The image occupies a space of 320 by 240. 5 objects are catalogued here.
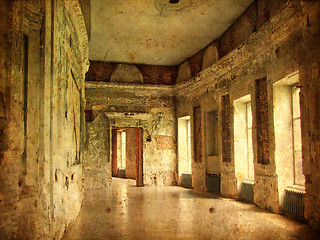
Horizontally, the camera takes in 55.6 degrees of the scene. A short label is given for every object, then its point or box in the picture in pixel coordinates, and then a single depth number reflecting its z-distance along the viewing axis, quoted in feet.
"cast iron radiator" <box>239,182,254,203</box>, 23.79
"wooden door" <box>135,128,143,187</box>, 37.01
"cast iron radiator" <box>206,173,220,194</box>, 29.32
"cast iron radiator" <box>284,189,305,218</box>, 17.40
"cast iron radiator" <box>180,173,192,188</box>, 35.60
